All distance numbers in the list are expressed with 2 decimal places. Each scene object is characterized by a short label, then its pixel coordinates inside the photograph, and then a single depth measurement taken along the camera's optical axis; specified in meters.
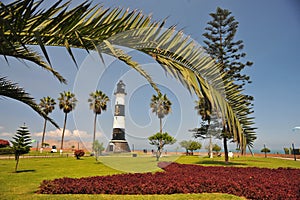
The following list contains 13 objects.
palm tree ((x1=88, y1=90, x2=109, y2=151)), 28.06
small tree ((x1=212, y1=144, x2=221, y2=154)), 38.09
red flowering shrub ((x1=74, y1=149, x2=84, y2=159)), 22.88
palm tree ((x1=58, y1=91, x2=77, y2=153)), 33.03
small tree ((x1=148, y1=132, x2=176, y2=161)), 19.97
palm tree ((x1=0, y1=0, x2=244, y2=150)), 1.76
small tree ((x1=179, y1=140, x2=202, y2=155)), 37.75
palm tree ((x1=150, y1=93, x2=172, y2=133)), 22.35
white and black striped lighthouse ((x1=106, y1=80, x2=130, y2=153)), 27.88
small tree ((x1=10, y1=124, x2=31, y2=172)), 11.33
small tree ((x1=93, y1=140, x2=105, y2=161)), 21.20
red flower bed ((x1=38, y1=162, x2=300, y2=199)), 6.09
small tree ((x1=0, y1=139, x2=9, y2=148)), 21.92
